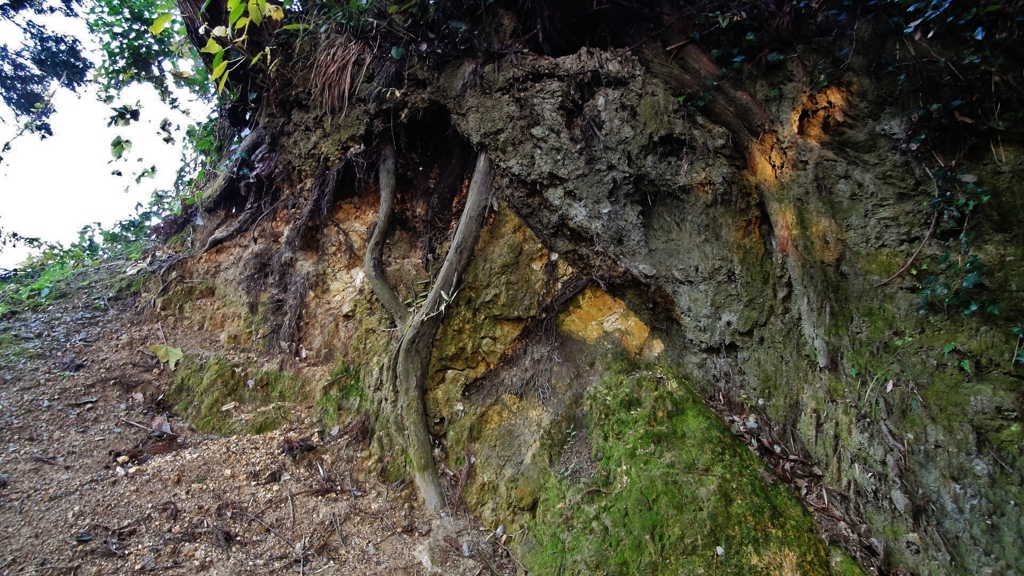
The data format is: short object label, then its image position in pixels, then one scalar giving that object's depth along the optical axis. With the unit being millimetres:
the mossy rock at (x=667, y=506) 2502
